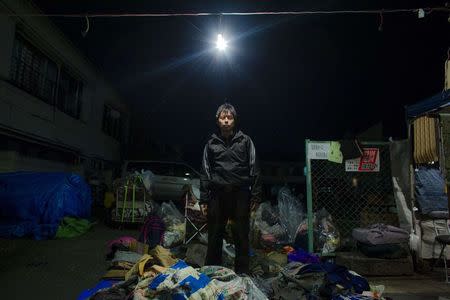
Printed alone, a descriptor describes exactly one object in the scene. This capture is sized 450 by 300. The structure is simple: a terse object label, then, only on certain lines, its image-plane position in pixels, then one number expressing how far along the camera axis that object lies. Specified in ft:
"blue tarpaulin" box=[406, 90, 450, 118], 12.10
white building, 26.30
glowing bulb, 19.11
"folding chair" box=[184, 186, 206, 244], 19.33
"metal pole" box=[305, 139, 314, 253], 15.88
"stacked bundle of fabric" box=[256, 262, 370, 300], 10.27
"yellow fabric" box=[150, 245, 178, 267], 12.07
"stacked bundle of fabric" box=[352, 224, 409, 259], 14.26
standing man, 12.62
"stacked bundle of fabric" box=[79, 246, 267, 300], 8.87
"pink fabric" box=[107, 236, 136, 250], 16.05
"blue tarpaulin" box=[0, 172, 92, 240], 20.17
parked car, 35.04
